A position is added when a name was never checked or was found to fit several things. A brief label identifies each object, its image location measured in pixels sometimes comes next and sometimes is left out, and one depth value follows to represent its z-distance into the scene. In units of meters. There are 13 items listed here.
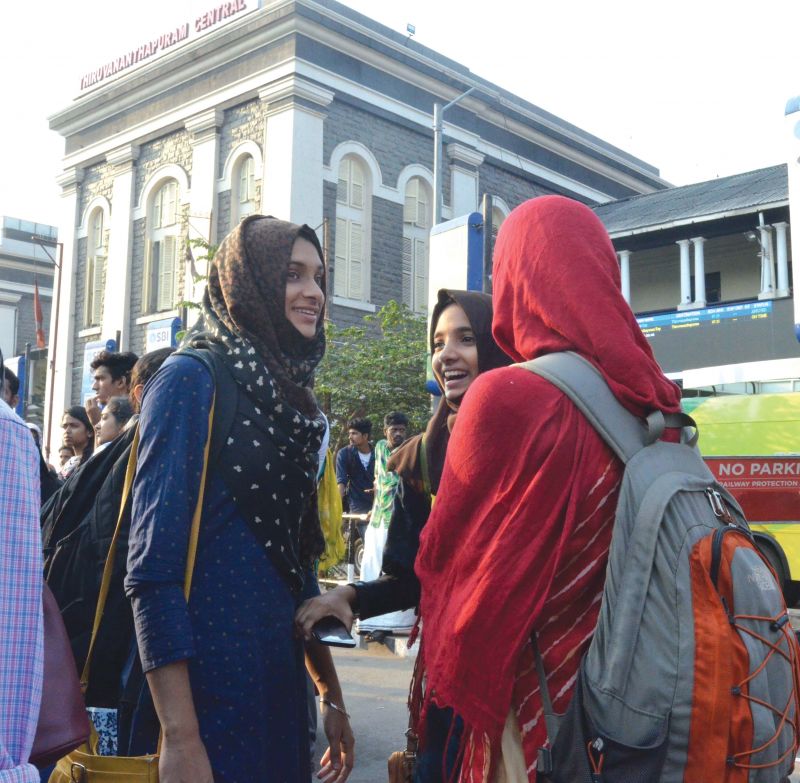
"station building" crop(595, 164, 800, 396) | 20.19
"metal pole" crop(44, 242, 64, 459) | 25.52
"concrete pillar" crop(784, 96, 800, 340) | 9.39
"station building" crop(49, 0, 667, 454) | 20.34
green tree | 17.75
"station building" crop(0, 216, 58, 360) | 39.81
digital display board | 19.94
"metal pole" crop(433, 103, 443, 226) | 17.45
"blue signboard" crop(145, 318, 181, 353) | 12.38
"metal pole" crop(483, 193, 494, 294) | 6.96
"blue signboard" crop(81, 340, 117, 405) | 12.16
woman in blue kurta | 1.86
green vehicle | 9.30
